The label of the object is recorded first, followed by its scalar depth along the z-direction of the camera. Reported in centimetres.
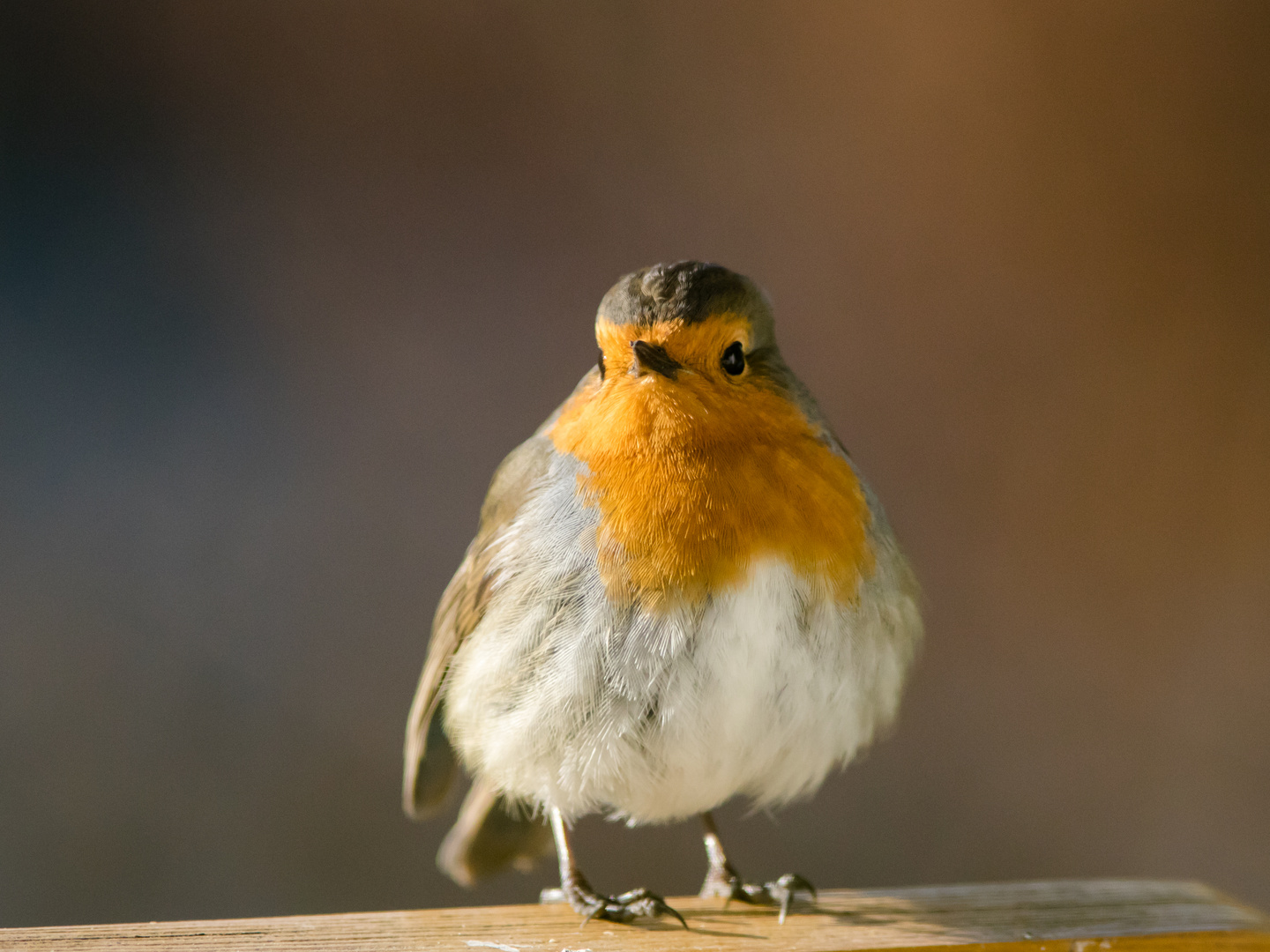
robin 353
